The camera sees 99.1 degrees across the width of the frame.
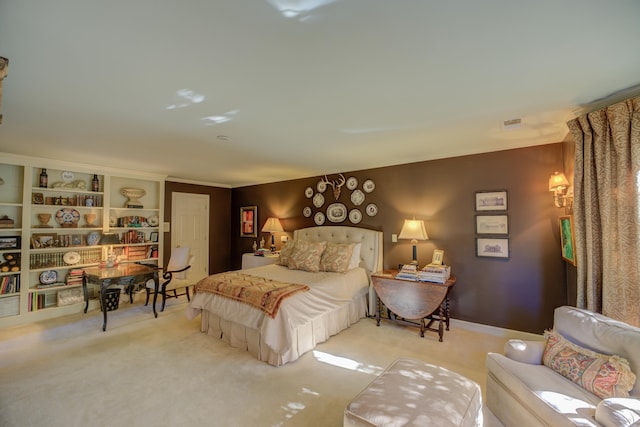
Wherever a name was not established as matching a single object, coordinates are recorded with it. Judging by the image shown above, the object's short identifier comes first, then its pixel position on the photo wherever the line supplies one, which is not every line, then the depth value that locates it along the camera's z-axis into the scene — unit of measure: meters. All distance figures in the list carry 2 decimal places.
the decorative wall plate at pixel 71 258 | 3.97
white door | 5.37
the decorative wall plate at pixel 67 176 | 4.06
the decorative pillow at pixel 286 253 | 4.15
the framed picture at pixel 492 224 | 3.17
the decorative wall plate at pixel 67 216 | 4.04
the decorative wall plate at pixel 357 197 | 4.32
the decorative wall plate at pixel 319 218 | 4.76
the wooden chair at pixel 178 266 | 4.11
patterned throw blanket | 2.62
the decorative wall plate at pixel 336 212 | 4.51
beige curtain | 1.83
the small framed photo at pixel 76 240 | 4.08
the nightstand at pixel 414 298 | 2.98
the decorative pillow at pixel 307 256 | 3.84
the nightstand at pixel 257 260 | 4.84
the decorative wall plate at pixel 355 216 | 4.33
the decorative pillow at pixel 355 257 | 3.87
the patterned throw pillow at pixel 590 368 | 1.40
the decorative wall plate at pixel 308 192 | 4.94
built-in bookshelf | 3.59
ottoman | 1.31
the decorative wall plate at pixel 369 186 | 4.21
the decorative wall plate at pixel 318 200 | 4.78
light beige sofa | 1.25
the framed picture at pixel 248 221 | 5.82
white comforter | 2.52
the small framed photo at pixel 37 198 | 3.77
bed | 2.56
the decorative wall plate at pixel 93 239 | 4.24
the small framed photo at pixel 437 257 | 3.38
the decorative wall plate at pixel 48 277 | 3.80
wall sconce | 2.60
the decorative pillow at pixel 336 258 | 3.73
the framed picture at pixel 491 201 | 3.19
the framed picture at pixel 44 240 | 3.74
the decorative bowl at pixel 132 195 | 4.63
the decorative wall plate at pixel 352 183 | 4.39
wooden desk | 3.31
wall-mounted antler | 4.54
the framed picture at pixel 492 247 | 3.17
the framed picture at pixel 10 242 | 3.50
